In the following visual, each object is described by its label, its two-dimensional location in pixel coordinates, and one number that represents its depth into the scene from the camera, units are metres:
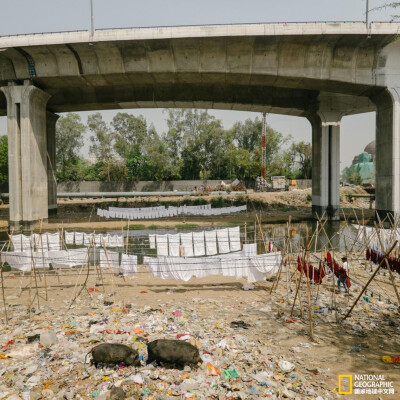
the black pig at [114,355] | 5.70
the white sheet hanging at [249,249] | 11.35
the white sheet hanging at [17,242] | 13.30
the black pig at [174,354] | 5.69
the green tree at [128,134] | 53.91
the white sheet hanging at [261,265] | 11.09
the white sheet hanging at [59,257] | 12.05
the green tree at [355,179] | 60.27
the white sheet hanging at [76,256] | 12.05
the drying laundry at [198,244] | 13.01
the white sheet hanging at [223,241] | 13.71
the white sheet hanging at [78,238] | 15.59
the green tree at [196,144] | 56.19
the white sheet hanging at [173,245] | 12.84
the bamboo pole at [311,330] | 7.21
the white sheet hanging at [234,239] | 13.80
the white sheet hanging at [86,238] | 15.52
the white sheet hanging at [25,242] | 13.48
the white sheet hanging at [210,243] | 13.16
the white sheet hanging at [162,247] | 12.70
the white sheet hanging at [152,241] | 13.23
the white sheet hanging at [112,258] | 12.39
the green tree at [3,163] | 46.47
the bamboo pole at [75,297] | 9.70
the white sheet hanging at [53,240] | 13.89
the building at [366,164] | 72.28
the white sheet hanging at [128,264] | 11.90
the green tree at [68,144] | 54.00
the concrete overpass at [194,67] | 18.19
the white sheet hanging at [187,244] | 12.89
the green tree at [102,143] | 53.84
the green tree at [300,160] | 59.06
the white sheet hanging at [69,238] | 15.70
